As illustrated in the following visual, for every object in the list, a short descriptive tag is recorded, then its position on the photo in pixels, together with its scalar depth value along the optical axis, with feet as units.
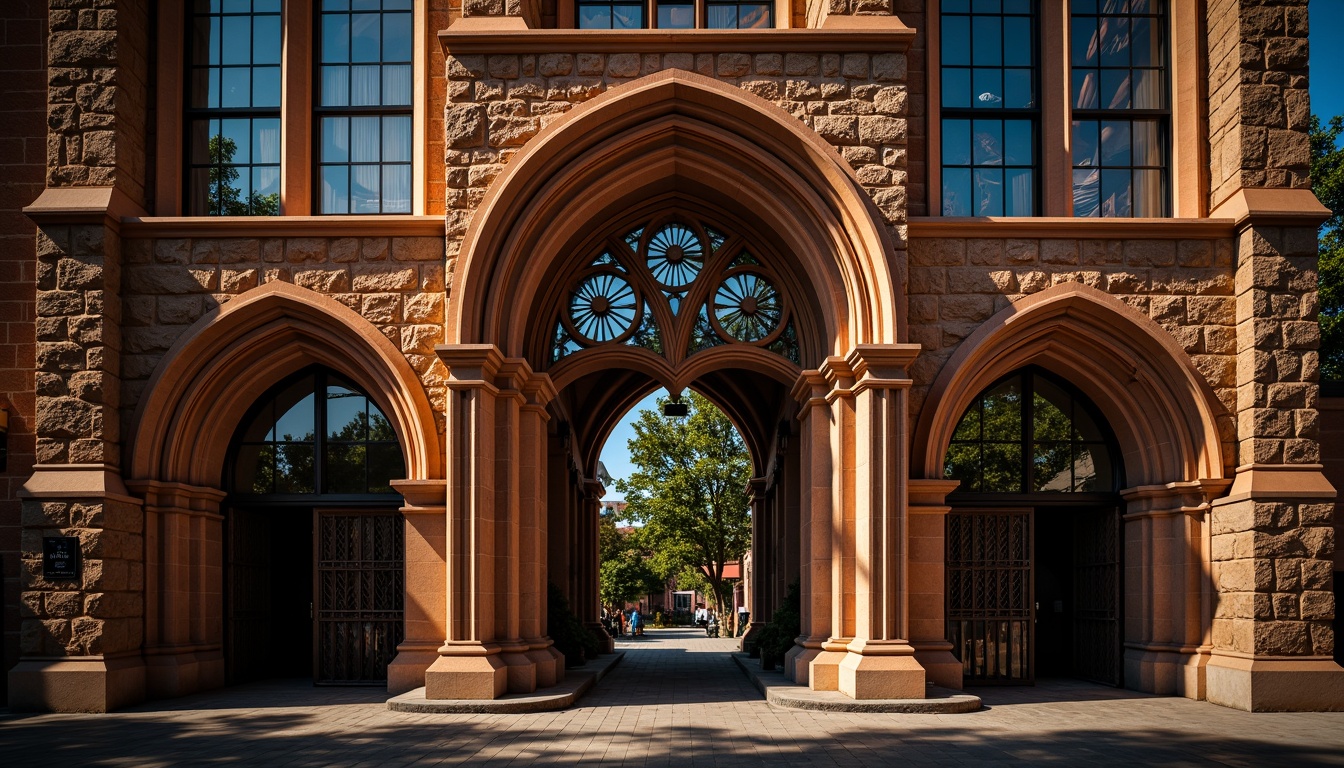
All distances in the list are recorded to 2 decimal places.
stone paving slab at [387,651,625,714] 35.50
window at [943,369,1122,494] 43.78
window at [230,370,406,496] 44.11
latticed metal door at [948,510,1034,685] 42.88
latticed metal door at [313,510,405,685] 43.42
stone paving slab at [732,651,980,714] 34.94
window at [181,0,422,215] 44.29
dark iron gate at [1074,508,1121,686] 43.45
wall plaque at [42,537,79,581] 37.78
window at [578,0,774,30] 45.47
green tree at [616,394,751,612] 133.69
